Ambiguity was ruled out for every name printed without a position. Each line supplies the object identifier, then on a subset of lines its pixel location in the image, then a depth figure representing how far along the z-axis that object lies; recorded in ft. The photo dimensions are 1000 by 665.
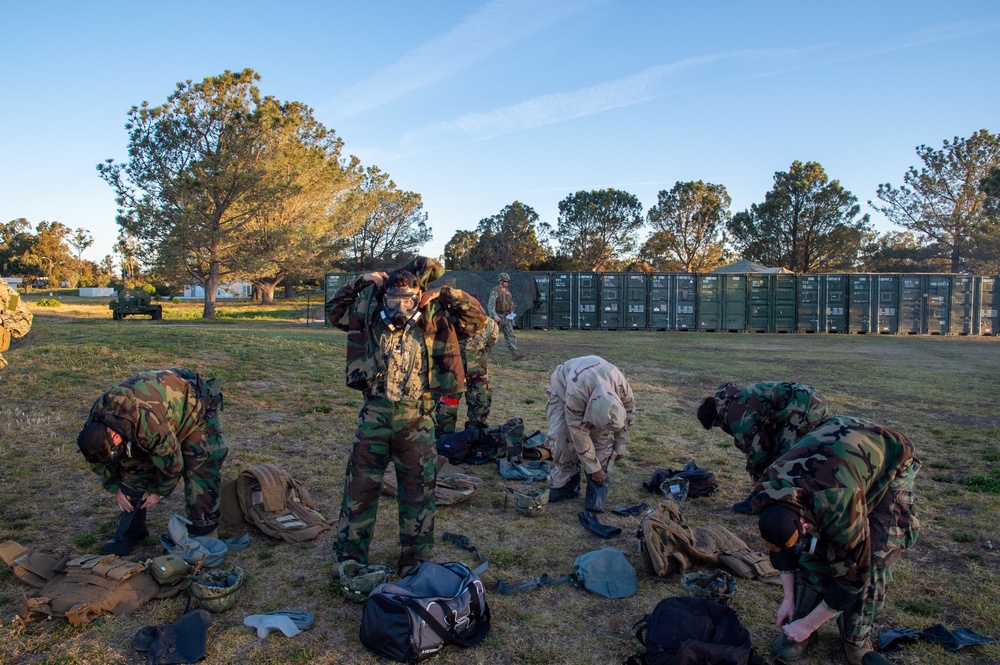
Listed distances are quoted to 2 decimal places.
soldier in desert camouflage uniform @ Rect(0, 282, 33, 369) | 25.40
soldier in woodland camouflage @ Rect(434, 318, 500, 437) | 25.20
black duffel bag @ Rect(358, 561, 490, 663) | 10.62
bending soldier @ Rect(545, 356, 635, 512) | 17.28
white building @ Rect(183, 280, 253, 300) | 218.50
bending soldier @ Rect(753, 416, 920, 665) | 9.30
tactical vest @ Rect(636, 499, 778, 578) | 14.08
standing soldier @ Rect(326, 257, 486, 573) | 13.38
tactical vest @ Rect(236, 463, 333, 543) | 15.74
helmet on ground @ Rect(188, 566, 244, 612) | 12.09
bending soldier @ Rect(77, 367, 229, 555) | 13.11
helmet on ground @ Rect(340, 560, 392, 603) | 12.53
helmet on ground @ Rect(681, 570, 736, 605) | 12.69
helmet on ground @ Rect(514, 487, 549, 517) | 17.83
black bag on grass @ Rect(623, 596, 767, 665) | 9.78
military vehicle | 88.63
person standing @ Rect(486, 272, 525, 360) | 47.16
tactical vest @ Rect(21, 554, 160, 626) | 11.50
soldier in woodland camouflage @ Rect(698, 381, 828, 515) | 12.95
